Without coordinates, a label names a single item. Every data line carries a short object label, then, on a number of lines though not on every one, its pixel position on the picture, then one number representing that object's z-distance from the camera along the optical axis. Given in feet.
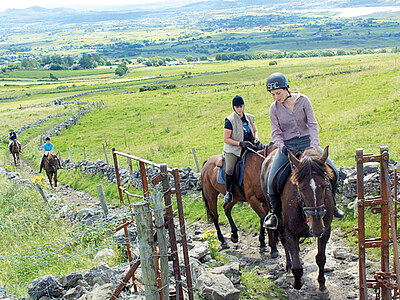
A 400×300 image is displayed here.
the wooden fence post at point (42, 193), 43.11
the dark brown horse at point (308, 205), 20.35
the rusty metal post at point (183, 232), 17.67
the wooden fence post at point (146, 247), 17.16
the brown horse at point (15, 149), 90.78
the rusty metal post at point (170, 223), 17.69
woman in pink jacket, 23.94
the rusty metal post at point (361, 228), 16.94
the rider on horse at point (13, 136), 93.18
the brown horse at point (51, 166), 67.10
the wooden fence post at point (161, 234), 17.22
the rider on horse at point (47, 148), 68.80
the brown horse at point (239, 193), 30.66
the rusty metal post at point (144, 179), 20.36
